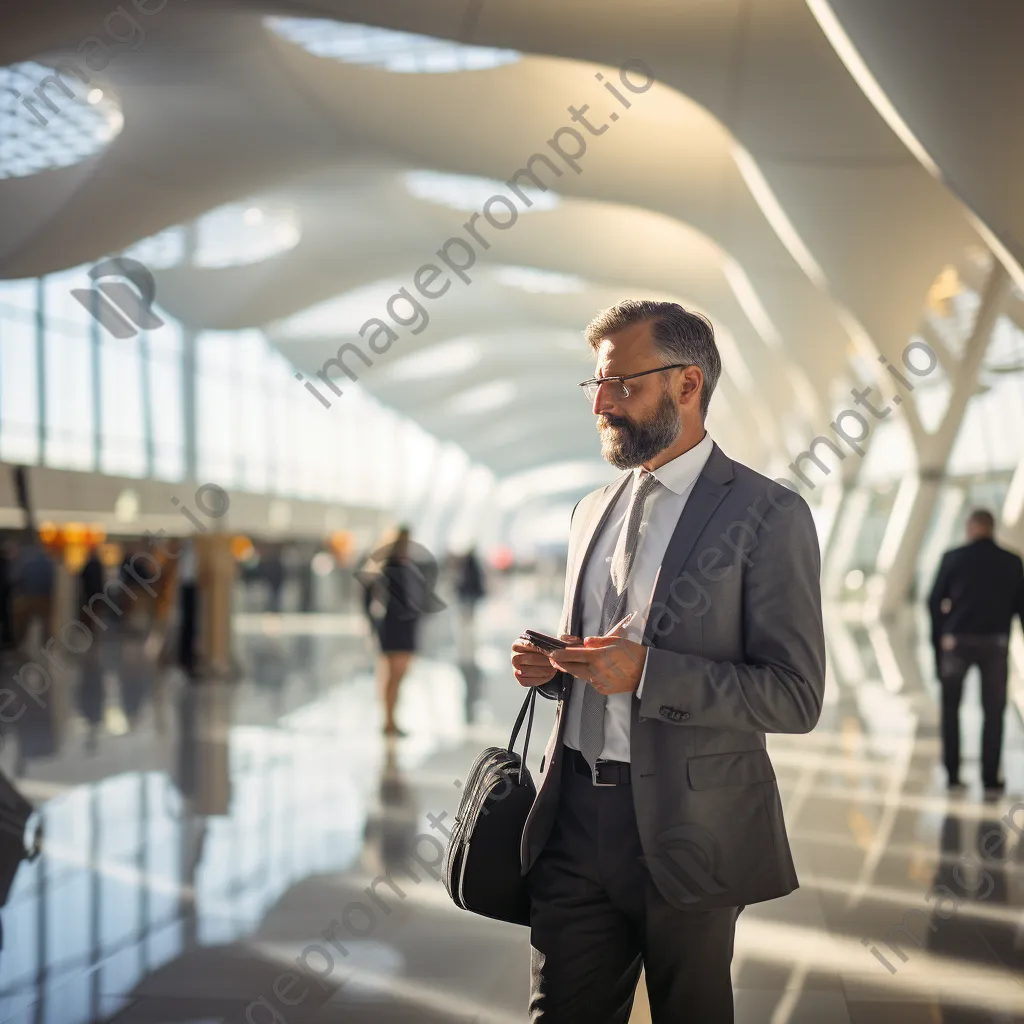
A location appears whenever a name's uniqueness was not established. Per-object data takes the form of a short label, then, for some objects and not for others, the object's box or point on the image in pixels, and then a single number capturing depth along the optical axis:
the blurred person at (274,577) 30.78
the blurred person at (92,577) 22.14
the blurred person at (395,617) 10.98
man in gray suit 2.45
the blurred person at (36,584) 19.84
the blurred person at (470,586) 27.38
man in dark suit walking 8.46
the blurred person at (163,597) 19.70
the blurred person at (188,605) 15.41
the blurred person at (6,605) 17.23
